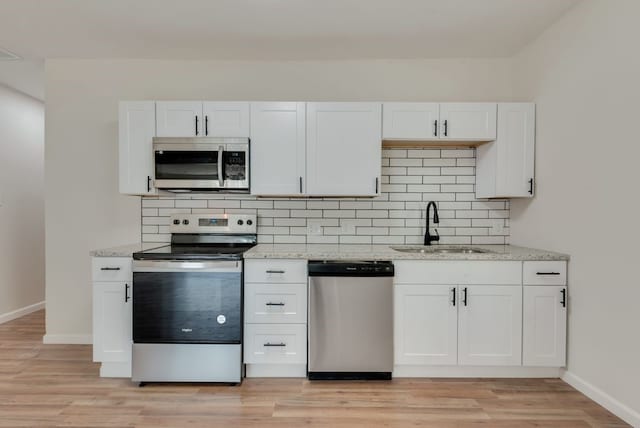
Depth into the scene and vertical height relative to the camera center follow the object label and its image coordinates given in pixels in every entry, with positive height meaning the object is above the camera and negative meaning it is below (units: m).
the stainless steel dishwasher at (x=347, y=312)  2.63 -0.74
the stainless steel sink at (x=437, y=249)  3.00 -0.33
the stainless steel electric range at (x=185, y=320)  2.61 -0.80
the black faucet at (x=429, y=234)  3.19 -0.20
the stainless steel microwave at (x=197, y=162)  2.94 +0.36
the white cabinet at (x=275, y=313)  2.68 -0.76
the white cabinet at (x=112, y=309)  2.68 -0.74
